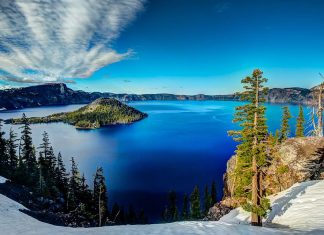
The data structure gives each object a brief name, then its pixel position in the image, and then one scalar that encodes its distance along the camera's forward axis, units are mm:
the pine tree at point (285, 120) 70425
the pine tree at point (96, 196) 51653
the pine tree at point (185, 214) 66125
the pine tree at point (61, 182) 66000
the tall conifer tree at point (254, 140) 19297
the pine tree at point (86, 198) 54844
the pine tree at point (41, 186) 50719
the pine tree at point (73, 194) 54219
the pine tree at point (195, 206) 65344
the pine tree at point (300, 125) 67062
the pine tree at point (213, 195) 74894
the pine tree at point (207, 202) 70831
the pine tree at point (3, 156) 54600
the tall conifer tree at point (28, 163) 56056
